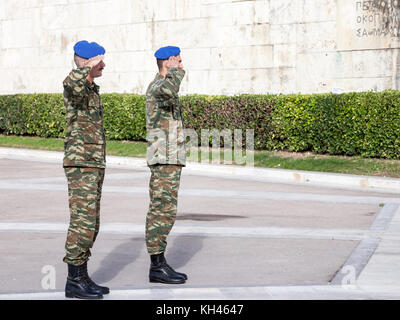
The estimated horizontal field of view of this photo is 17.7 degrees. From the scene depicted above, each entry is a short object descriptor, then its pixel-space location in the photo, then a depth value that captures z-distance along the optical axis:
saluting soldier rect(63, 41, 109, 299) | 10.16
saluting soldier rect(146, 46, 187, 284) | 11.13
